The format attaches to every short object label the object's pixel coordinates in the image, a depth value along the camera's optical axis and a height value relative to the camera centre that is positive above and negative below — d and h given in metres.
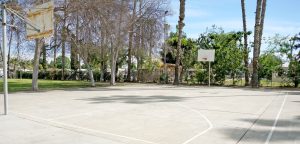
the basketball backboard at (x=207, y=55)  19.49 +1.56
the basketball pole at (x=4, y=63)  6.87 +0.28
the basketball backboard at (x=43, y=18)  8.30 +2.00
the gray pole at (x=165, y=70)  21.55 +0.29
